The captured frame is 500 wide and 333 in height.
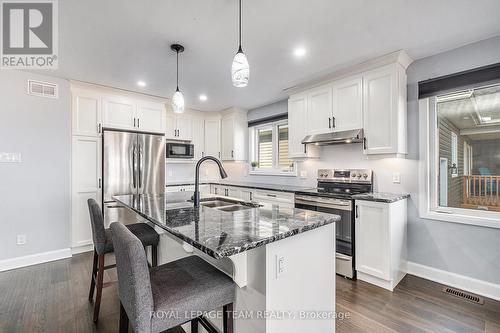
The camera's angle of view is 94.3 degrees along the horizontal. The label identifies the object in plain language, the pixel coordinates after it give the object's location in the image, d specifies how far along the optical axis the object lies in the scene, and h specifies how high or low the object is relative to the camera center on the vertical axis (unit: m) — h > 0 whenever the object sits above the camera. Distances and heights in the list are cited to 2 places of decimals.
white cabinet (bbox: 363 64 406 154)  2.57 +0.64
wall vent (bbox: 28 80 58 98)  3.09 +1.06
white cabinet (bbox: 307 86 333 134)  3.16 +0.78
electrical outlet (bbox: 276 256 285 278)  1.19 -0.52
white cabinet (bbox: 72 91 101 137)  3.42 +0.80
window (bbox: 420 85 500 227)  2.38 +0.13
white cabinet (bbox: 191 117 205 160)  5.00 +0.64
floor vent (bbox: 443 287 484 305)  2.17 -1.26
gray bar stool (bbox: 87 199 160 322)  1.89 -0.62
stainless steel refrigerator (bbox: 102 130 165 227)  3.56 -0.01
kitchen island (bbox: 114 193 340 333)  1.13 -0.51
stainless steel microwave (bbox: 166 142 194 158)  4.39 +0.32
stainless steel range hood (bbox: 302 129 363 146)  2.81 +0.37
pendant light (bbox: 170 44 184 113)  2.45 +0.72
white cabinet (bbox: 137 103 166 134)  4.01 +0.88
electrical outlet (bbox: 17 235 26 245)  2.99 -0.94
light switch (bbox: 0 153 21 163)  2.90 +0.12
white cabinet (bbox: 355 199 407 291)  2.38 -0.82
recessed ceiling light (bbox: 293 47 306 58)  2.49 +1.26
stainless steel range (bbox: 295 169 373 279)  2.65 -0.43
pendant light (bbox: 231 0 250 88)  1.64 +0.70
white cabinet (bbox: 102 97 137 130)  3.66 +0.87
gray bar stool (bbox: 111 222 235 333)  1.00 -0.61
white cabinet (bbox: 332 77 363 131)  2.85 +0.78
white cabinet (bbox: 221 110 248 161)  4.86 +0.64
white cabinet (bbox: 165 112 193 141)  4.64 +0.82
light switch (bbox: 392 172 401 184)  2.80 -0.15
